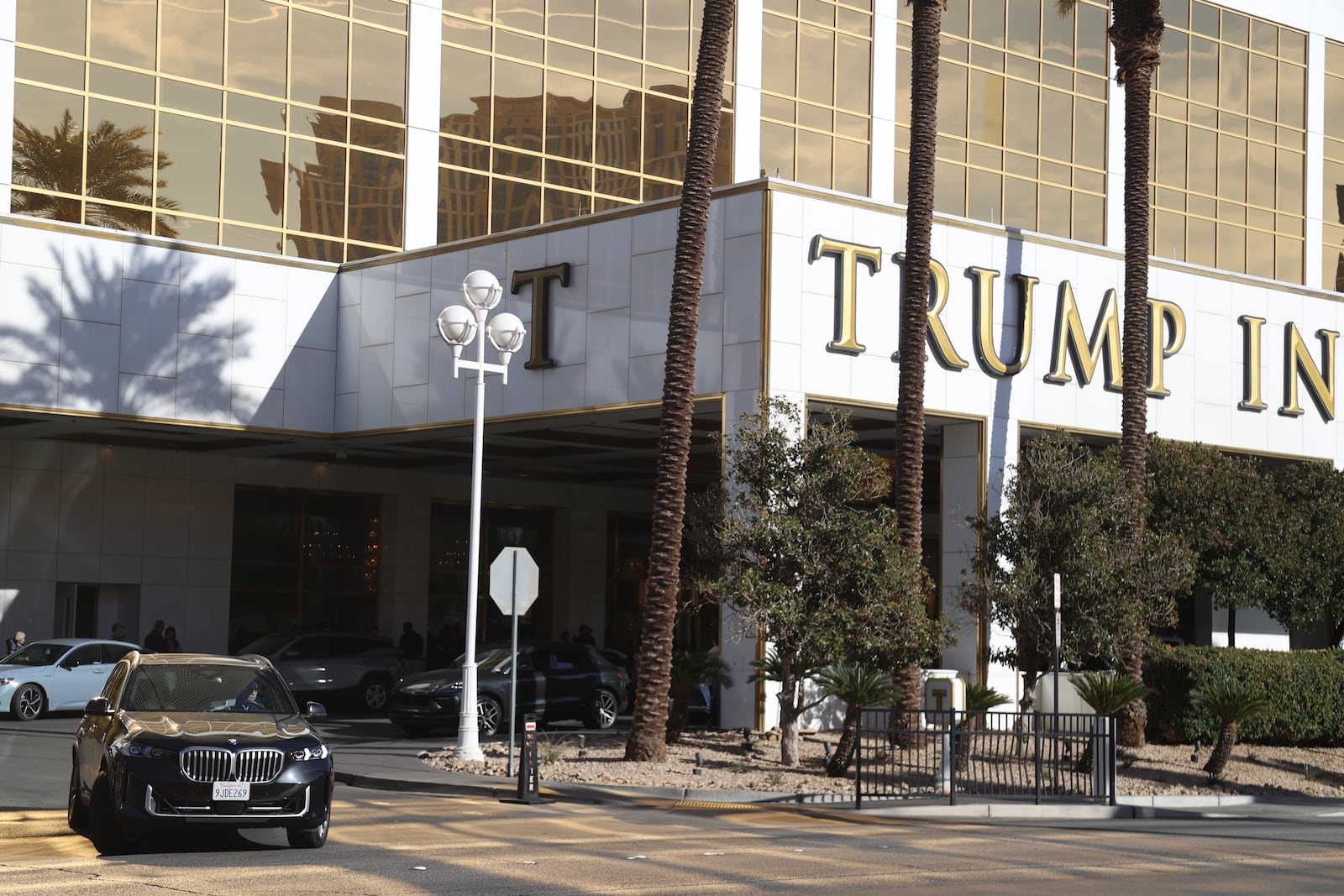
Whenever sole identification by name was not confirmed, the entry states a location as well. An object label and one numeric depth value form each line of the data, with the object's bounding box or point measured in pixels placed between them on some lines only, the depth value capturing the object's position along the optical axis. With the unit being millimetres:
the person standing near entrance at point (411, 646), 39000
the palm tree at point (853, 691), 21938
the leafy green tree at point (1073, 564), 24953
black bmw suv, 12758
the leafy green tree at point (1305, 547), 31625
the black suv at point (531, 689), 27266
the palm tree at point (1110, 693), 22969
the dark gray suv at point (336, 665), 32812
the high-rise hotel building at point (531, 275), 29125
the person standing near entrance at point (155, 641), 34281
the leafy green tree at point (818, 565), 22281
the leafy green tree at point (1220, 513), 30516
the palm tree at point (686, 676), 25047
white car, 29203
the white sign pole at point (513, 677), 20750
